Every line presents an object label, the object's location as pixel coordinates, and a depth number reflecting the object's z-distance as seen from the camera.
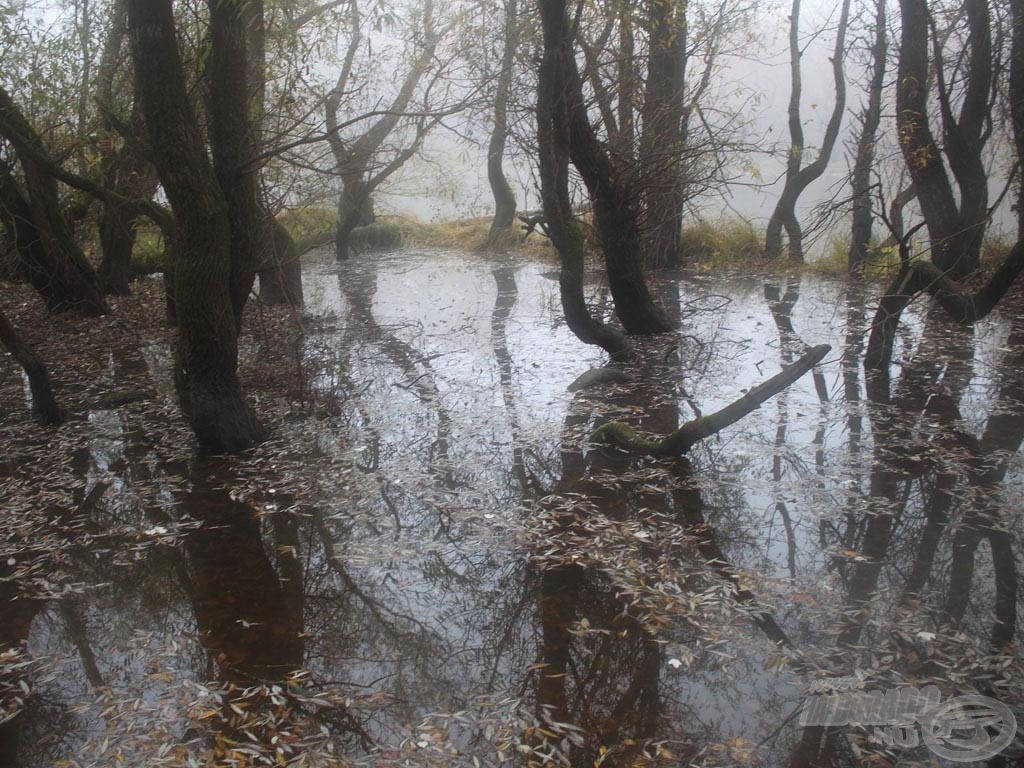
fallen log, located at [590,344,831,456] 6.06
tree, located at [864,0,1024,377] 7.95
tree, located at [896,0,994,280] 9.59
